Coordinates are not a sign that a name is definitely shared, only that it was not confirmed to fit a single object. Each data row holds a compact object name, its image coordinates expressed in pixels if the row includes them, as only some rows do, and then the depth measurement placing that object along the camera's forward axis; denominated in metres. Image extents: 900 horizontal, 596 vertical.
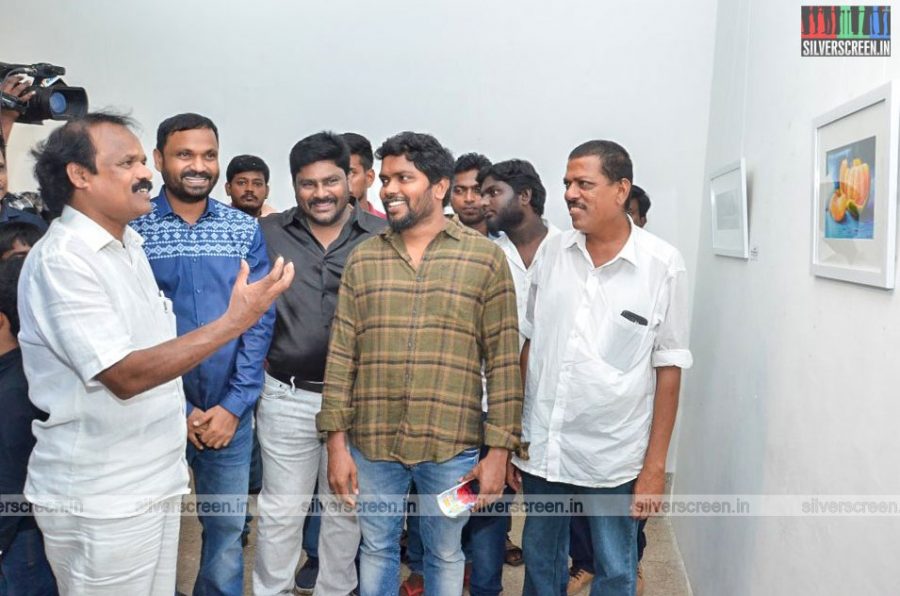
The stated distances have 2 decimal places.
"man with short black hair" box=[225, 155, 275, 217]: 3.42
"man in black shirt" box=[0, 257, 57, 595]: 1.61
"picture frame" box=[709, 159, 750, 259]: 2.26
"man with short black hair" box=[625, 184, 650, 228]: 3.14
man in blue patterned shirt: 1.96
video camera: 2.57
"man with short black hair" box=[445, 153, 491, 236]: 2.86
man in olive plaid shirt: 1.79
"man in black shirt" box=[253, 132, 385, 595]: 2.08
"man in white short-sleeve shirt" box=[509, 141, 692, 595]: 1.81
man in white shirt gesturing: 1.33
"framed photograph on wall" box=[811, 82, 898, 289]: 1.22
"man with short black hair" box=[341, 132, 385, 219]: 2.83
